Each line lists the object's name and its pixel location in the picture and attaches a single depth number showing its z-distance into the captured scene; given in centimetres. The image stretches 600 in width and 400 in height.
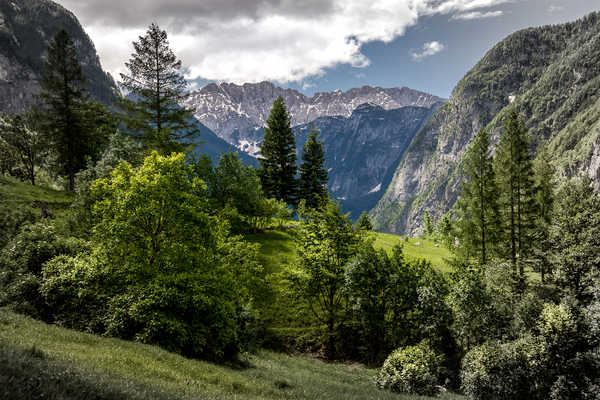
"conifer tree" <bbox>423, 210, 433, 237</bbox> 7190
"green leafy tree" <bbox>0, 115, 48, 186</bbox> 5016
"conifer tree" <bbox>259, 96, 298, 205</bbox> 5422
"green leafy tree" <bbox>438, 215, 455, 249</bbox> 3442
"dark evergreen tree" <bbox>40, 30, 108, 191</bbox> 3784
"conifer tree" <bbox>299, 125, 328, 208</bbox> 5615
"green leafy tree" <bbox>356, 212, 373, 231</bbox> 4785
